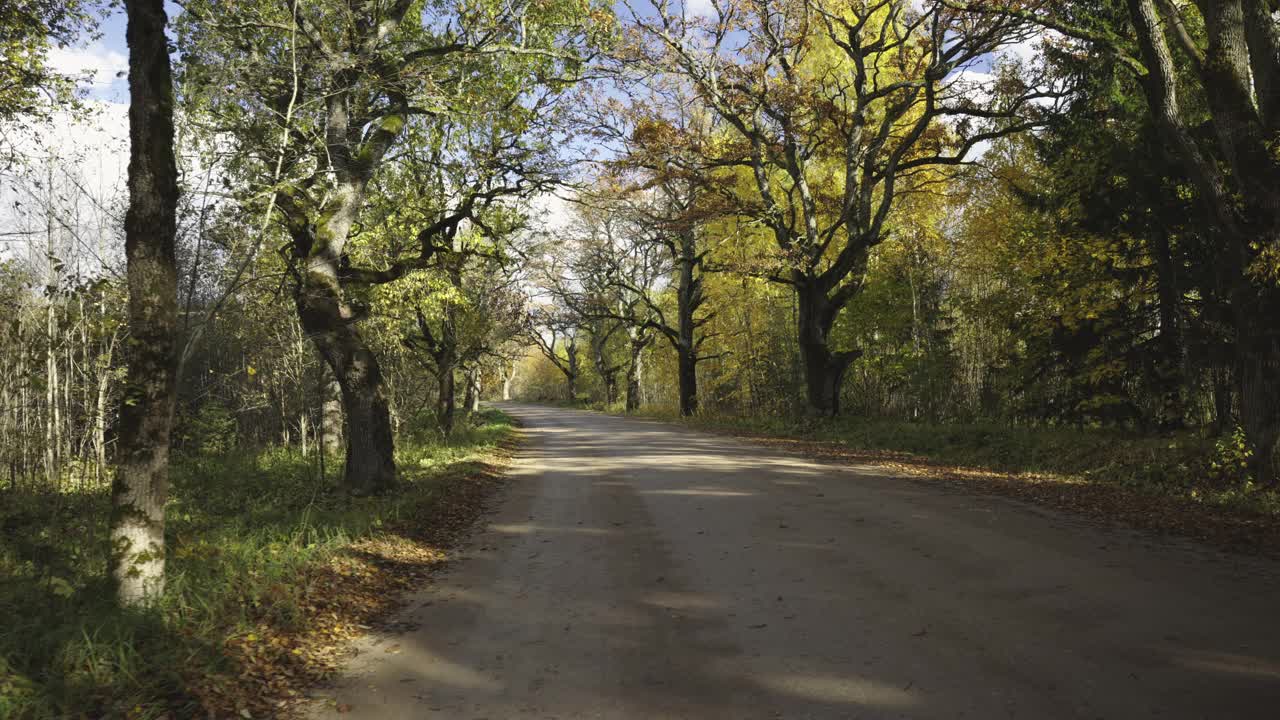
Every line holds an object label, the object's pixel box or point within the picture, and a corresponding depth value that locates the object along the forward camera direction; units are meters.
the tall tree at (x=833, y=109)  16.61
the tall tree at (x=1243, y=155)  8.73
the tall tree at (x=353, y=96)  8.56
